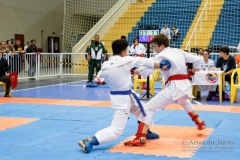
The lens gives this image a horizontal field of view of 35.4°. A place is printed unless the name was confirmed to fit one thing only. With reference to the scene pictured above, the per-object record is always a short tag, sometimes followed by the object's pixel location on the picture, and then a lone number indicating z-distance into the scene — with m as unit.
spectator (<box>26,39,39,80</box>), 16.39
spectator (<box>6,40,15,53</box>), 15.63
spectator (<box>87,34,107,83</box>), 14.09
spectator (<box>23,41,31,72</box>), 16.06
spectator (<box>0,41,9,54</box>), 14.22
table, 9.80
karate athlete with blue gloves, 4.98
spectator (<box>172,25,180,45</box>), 20.28
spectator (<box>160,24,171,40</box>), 19.59
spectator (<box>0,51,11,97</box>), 10.92
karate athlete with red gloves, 5.60
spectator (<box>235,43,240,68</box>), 12.48
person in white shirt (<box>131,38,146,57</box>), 15.49
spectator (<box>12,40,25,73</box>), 15.19
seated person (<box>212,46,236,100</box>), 10.23
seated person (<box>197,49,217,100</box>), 10.21
